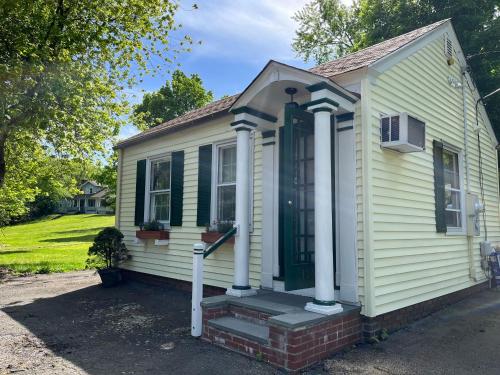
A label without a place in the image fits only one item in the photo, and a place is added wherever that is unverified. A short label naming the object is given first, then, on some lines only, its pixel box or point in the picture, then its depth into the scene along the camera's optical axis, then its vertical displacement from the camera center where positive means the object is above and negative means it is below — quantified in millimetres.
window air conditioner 4793 +1187
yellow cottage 4324 +347
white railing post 4773 -905
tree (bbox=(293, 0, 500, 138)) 11320 +6920
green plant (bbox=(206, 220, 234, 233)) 6134 -97
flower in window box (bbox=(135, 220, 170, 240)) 7671 -250
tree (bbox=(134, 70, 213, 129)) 28250 +9290
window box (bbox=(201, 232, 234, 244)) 6156 -275
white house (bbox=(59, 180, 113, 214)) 56816 +2751
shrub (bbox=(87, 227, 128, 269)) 8445 -657
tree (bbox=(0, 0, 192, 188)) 7703 +3797
